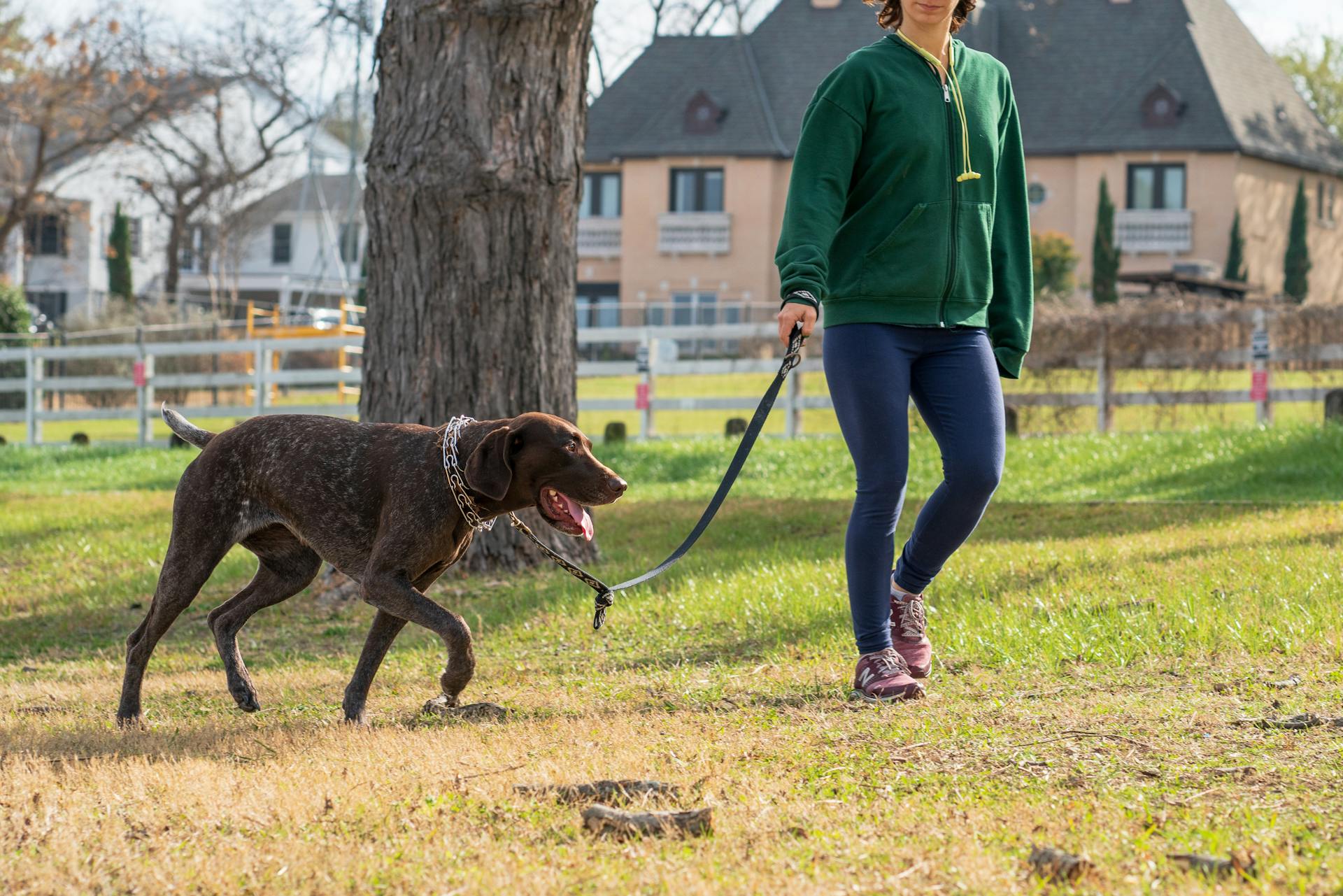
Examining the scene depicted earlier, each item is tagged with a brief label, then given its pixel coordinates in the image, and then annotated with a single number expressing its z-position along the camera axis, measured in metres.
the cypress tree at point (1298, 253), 41.91
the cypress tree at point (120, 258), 49.19
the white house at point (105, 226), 47.72
